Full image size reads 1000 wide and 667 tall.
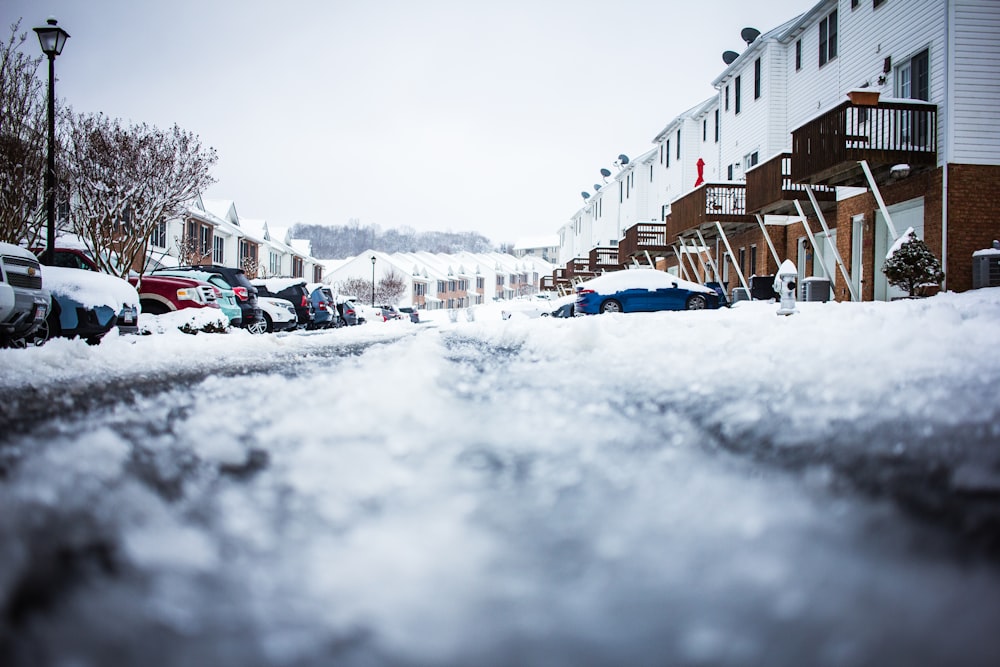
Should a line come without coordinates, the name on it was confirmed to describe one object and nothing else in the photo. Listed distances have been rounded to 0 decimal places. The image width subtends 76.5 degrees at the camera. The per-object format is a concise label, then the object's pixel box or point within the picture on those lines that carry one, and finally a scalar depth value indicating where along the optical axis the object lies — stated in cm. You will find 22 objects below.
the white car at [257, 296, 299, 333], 1696
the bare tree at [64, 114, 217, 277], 1989
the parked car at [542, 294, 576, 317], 1988
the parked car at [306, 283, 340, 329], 2102
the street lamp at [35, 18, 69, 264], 1301
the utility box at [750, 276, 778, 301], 2073
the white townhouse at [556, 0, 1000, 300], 1402
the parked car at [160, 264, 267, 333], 1442
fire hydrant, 1070
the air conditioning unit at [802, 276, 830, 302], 1695
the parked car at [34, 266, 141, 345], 905
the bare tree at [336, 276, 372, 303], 7044
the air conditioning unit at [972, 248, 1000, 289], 1290
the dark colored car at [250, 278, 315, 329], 1936
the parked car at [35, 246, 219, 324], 1211
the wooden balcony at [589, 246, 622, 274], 4016
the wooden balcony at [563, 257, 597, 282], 4384
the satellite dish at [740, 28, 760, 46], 2456
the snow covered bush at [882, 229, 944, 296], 1280
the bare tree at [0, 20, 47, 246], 1548
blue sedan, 1875
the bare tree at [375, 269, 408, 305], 7302
